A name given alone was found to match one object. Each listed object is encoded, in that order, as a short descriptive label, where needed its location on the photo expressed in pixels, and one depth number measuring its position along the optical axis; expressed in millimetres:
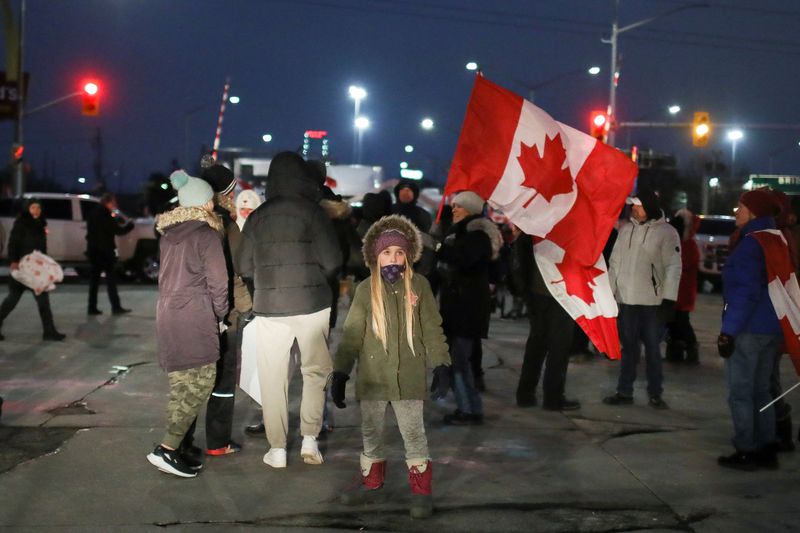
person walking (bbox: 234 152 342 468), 6879
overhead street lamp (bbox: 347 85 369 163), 54781
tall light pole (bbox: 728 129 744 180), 64788
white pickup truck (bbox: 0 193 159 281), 23969
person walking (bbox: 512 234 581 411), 8969
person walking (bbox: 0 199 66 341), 12820
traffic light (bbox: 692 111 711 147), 33656
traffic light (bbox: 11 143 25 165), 30895
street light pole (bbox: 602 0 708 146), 34969
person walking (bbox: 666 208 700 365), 12258
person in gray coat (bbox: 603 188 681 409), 9219
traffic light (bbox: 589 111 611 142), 33281
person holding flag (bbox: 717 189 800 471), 7020
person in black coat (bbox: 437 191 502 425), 8438
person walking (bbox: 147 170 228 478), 6625
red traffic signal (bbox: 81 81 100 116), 32531
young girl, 5984
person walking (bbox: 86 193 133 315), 16312
